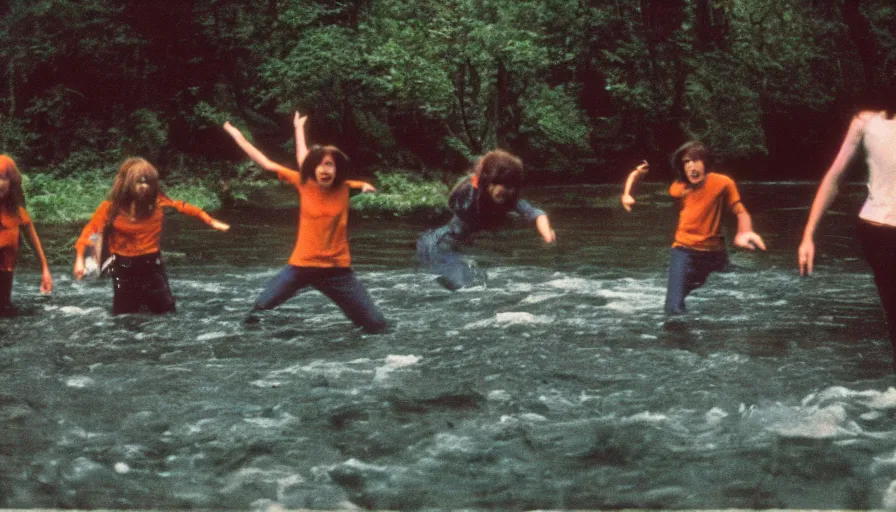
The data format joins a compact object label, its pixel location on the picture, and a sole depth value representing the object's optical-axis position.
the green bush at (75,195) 23.41
